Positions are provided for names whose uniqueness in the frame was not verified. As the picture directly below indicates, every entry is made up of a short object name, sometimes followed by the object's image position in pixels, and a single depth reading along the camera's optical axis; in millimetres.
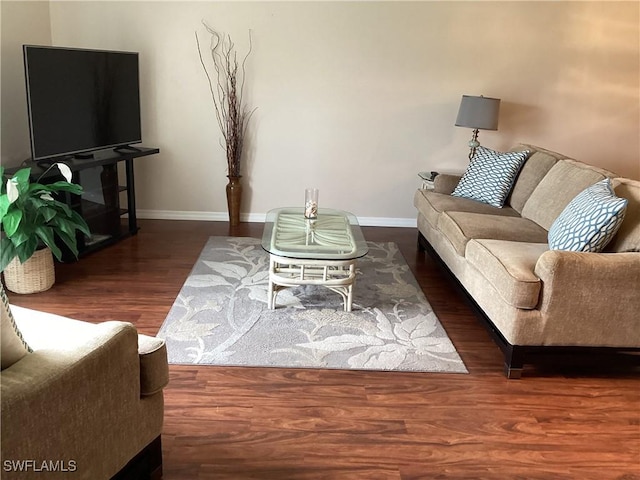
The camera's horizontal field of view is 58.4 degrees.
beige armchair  1352
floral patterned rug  2836
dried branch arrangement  4934
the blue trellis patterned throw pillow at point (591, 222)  2695
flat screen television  3752
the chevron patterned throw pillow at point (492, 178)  4203
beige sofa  2578
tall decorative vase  5082
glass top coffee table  3191
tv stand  4016
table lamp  4625
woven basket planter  3449
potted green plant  3121
